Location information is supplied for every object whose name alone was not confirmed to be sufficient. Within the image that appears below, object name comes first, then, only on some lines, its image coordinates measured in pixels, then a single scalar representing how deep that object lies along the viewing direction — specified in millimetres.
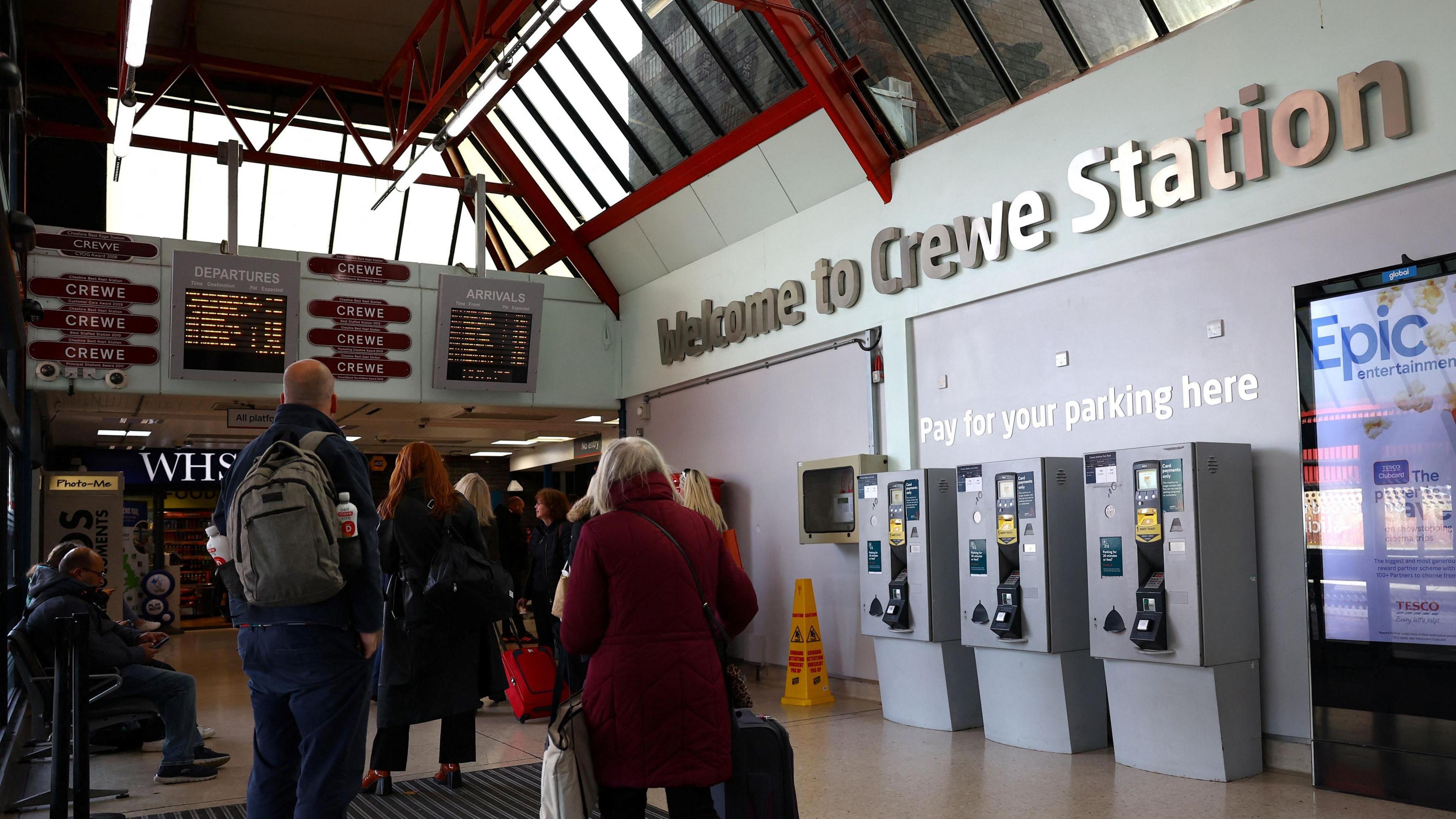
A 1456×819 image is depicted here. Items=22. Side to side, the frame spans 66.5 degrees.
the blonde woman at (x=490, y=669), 5113
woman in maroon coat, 2744
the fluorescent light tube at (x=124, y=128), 8312
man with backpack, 2967
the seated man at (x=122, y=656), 5305
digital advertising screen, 4422
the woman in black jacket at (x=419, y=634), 4848
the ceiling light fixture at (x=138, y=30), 6332
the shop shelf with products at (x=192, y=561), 17375
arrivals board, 10234
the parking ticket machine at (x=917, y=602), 6457
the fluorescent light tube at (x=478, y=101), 7520
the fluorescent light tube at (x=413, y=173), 9398
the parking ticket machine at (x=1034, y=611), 5707
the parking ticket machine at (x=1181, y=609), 5012
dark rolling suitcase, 2902
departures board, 9234
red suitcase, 6930
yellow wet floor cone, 7691
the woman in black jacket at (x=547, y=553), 7238
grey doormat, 4688
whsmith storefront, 16453
